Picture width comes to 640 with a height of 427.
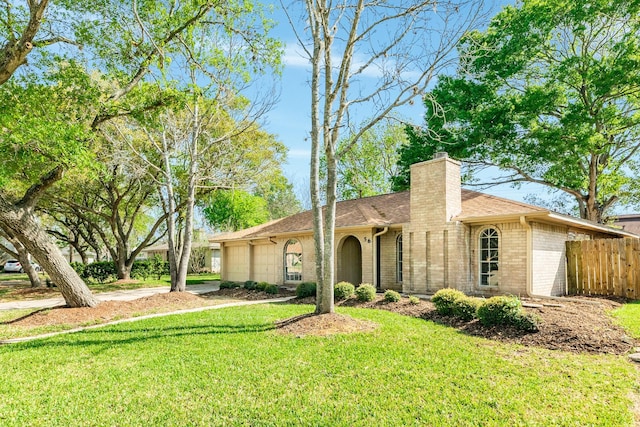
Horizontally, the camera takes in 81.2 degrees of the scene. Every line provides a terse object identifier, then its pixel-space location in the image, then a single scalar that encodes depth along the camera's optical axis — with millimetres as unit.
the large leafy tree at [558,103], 15745
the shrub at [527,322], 6828
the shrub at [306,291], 12203
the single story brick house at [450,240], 10797
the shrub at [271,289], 13867
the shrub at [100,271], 21469
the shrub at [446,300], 8391
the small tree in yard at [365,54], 7941
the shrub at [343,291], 11070
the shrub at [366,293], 10594
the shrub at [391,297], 10224
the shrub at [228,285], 15781
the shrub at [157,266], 24392
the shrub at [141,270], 22662
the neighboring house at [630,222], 32612
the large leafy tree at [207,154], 13789
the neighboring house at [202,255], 31656
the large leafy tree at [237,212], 32562
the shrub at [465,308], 7938
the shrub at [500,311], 7094
